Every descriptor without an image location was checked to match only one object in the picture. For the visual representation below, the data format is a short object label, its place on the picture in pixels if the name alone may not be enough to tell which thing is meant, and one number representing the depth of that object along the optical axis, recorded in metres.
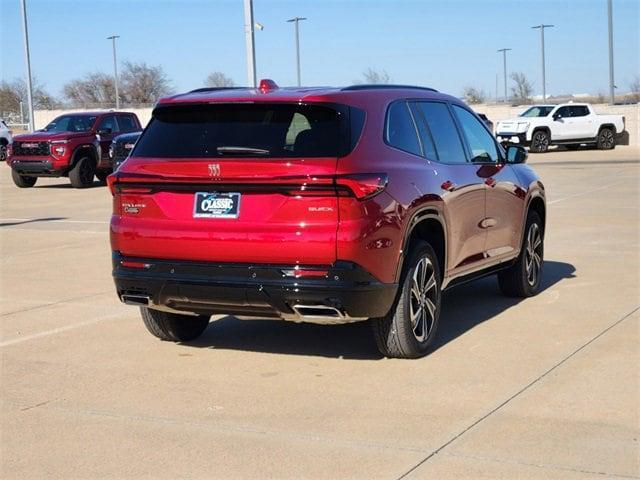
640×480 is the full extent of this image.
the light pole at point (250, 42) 18.97
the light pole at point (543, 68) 71.34
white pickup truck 39.16
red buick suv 6.05
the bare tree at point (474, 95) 103.92
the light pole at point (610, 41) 45.09
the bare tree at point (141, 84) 97.19
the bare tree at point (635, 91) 100.75
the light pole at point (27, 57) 43.22
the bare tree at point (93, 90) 102.19
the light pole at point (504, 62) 91.75
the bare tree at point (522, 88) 110.41
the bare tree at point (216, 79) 108.94
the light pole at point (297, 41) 65.00
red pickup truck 24.67
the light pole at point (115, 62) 75.42
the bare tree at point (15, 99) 98.06
